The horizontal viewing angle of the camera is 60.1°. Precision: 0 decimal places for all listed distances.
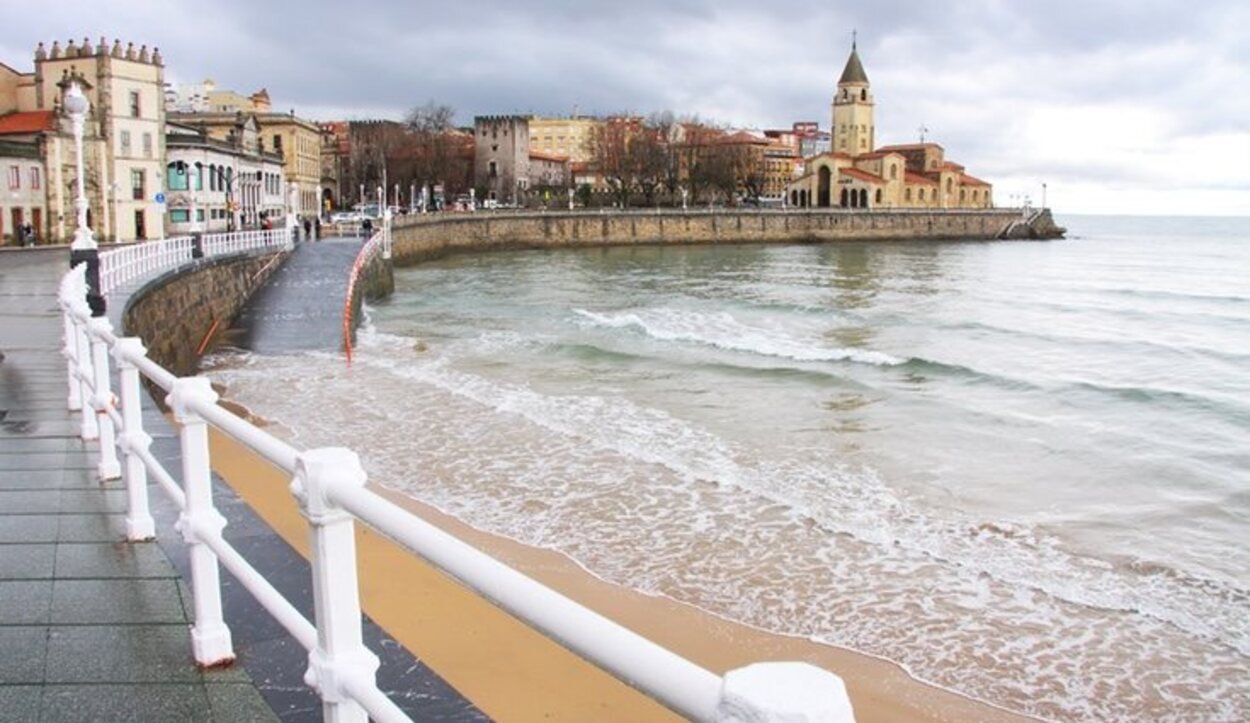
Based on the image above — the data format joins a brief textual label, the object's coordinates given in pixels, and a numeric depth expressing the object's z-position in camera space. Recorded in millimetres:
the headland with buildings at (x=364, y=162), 50500
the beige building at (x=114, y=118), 50844
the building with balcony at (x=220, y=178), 58938
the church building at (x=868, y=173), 124812
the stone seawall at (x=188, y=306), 18594
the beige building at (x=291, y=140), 77938
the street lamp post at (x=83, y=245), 12188
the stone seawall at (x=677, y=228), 81375
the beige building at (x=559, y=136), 174625
